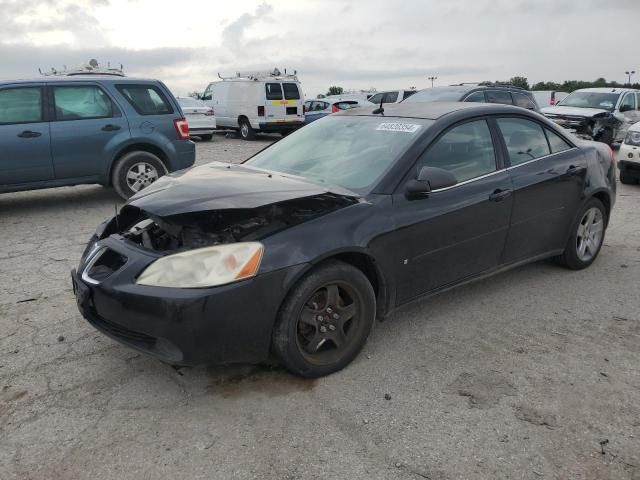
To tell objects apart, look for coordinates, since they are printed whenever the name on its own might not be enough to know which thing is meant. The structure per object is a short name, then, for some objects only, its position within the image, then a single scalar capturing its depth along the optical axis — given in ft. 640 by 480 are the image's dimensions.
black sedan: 9.41
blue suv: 23.18
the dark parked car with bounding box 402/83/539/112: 37.27
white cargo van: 61.62
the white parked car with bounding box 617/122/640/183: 30.81
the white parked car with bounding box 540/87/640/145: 45.55
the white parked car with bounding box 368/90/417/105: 64.78
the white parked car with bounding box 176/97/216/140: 56.08
